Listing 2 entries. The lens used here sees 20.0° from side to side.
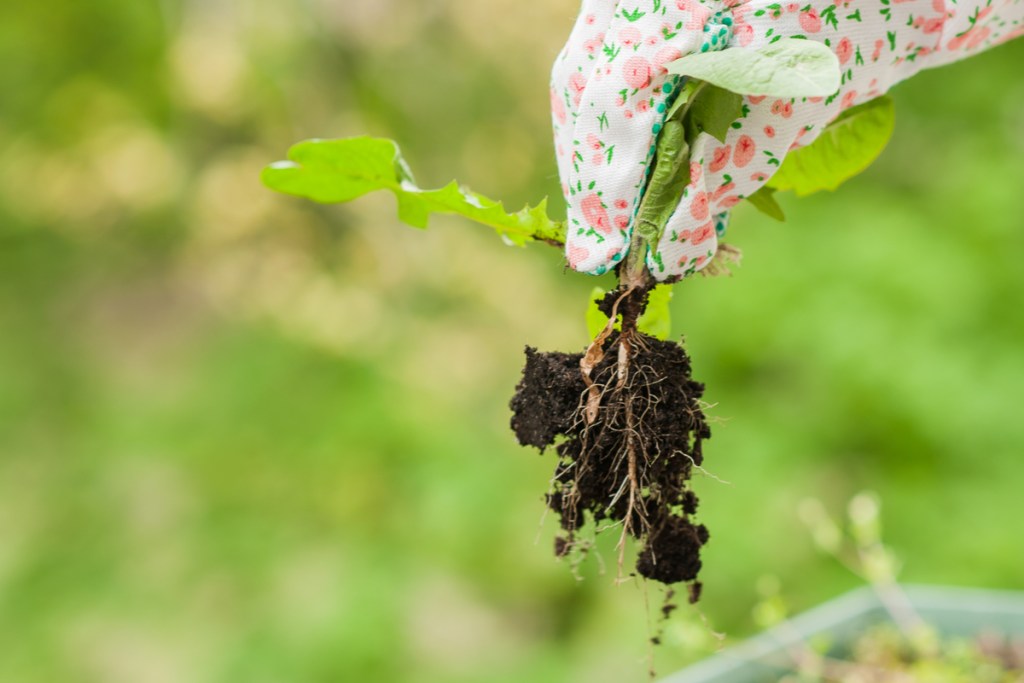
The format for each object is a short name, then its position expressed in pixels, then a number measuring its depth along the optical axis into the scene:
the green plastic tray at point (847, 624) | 1.09
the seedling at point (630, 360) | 0.86
